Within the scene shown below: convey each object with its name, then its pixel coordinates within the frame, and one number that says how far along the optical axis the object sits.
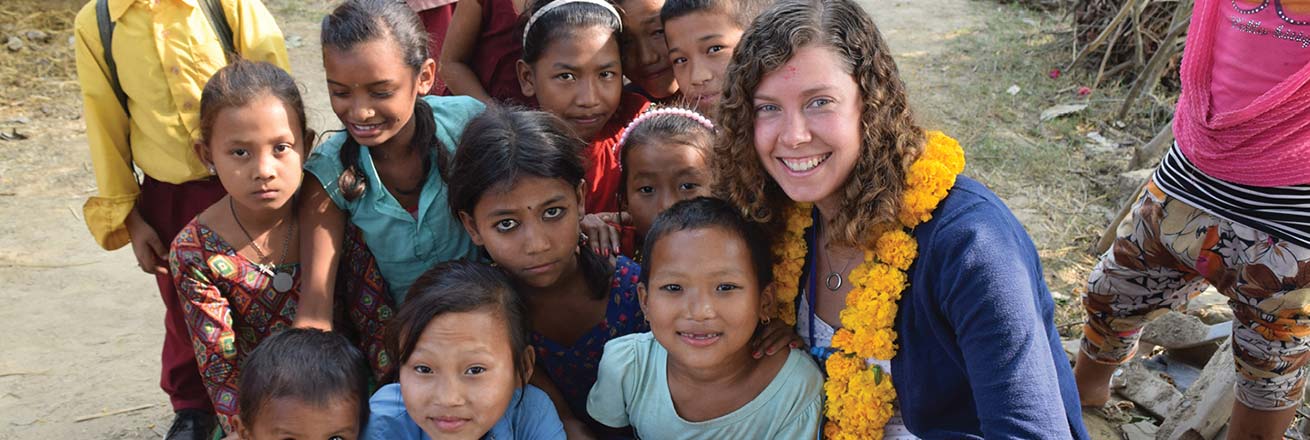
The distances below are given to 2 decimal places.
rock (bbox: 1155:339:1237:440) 3.09
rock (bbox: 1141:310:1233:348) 3.55
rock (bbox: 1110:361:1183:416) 3.40
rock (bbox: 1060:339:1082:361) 3.67
